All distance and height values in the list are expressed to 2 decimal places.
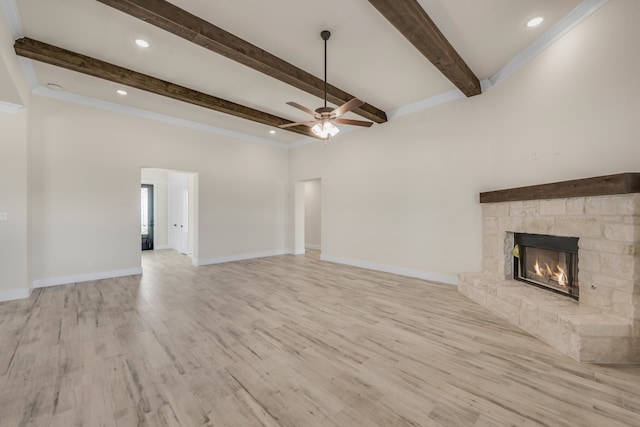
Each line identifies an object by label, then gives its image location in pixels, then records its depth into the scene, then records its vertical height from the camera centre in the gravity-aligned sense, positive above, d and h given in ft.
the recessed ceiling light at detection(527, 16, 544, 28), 9.27 +6.75
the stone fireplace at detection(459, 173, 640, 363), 7.29 -1.96
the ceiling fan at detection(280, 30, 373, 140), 9.97 +3.98
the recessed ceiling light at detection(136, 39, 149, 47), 10.38 +6.80
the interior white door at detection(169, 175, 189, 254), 25.71 +0.06
